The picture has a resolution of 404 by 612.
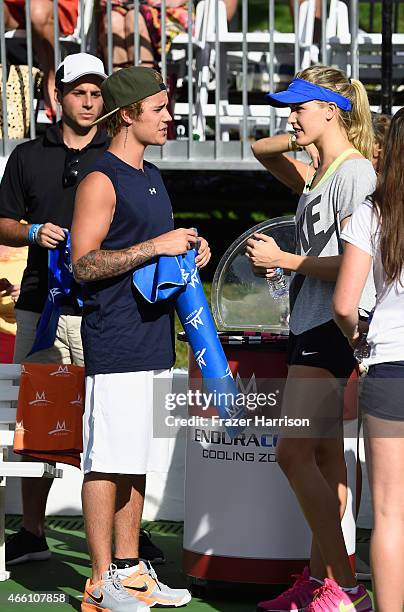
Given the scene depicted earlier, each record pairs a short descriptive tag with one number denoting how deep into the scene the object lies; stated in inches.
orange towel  387.2
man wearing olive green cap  346.3
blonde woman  336.5
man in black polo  418.6
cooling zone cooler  375.6
